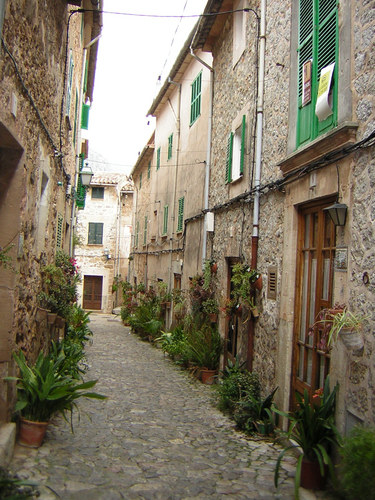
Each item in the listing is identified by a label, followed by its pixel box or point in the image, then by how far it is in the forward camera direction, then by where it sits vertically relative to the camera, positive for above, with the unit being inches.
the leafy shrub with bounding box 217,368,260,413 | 261.3 -65.2
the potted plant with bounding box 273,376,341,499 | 162.7 -56.8
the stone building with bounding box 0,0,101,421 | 173.6 +47.0
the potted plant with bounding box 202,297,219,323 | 377.1 -31.6
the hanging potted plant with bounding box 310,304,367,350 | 157.1 -17.2
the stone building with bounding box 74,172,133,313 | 1208.8 +69.0
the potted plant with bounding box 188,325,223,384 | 354.5 -63.3
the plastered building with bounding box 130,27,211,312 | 466.6 +109.2
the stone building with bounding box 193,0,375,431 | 165.2 +41.2
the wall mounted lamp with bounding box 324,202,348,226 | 173.6 +22.5
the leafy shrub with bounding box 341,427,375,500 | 120.5 -48.9
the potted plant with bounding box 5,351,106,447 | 184.5 -53.9
